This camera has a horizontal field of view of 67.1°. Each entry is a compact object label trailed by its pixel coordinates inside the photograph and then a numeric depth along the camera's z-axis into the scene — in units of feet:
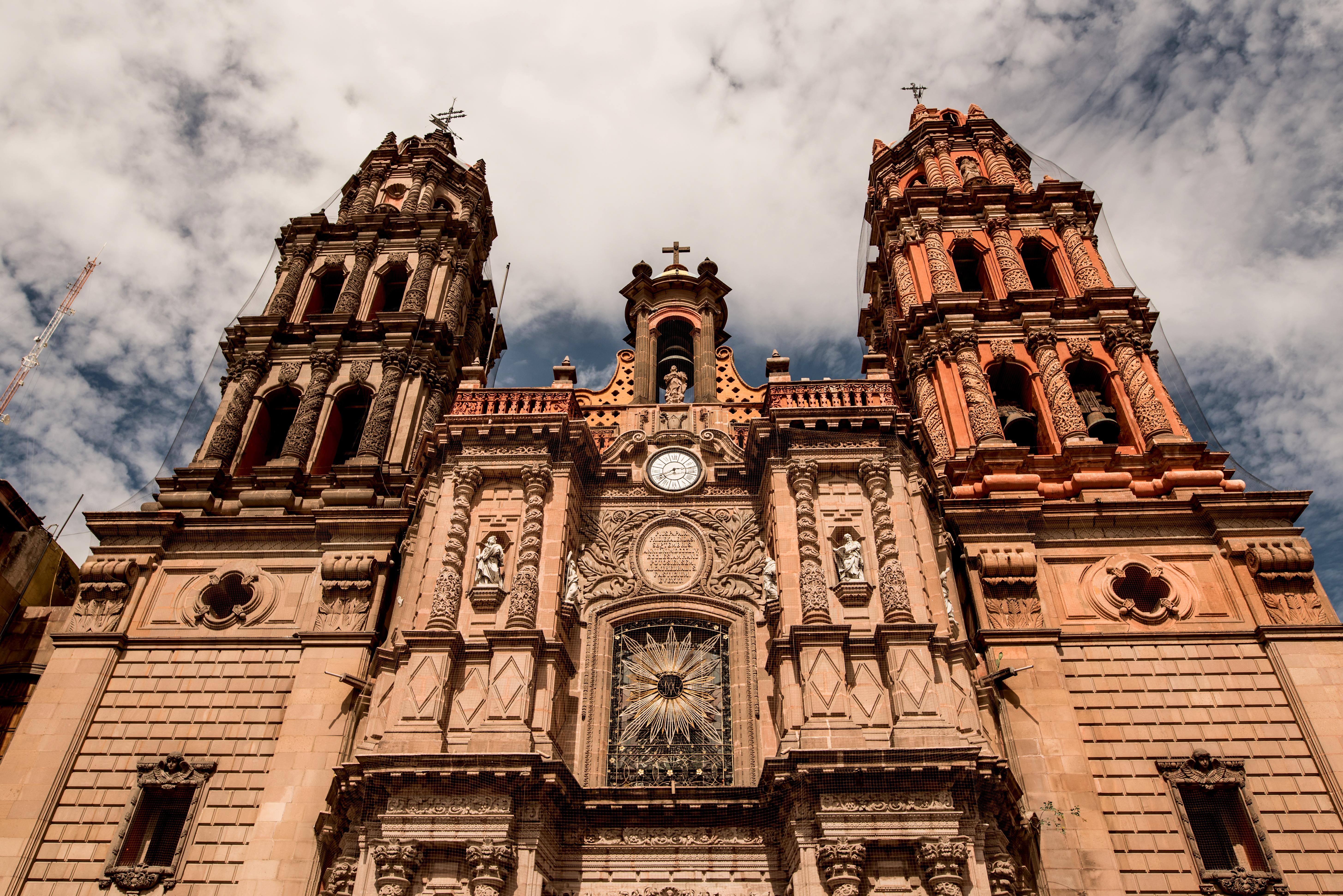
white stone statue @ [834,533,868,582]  61.05
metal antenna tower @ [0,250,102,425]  105.81
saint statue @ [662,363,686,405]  79.56
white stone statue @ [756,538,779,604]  62.95
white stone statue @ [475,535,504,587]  61.57
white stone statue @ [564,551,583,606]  64.08
